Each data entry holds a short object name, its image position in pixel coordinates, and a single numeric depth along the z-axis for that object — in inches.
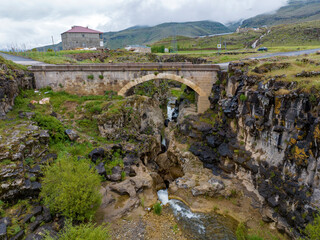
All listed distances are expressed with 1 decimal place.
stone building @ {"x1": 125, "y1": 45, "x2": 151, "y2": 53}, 2568.9
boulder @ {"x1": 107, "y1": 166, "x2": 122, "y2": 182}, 694.5
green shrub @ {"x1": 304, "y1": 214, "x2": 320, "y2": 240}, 375.6
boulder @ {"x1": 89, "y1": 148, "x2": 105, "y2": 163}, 722.8
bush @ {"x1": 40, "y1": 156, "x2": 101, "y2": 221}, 474.3
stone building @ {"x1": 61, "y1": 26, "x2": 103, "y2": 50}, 2429.9
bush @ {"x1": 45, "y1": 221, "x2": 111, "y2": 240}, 348.9
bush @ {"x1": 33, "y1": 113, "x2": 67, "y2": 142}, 738.8
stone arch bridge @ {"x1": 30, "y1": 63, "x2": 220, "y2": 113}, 994.1
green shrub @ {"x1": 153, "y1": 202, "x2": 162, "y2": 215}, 598.1
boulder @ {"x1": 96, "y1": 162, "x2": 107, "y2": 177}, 680.4
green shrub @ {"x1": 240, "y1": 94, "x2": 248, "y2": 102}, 716.8
